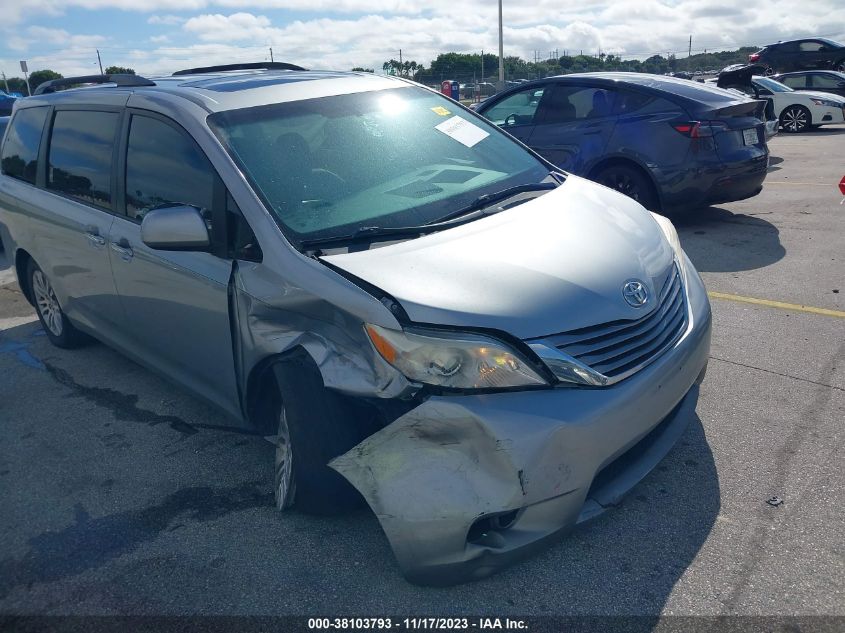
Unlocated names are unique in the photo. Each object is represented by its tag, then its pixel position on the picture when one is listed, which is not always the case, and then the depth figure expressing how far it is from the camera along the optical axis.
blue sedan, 7.14
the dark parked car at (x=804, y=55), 25.18
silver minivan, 2.47
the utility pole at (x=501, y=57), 33.88
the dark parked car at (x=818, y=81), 18.92
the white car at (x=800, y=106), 16.75
